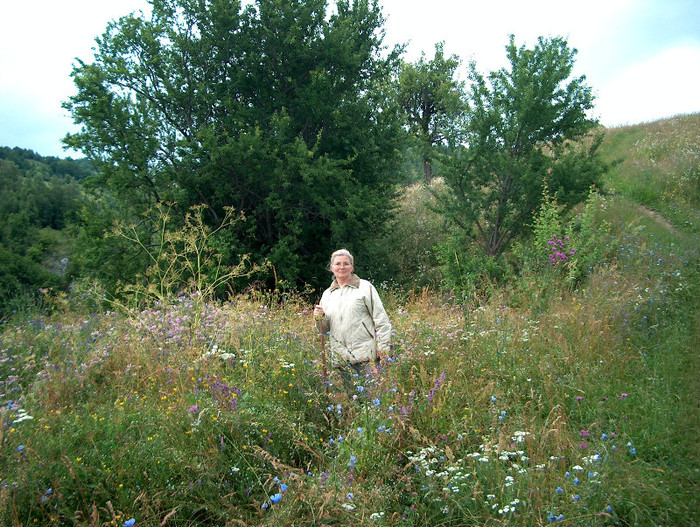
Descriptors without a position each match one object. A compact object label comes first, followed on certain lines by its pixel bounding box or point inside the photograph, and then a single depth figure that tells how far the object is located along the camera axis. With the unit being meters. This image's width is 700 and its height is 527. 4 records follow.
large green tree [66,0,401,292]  11.54
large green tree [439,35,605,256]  9.91
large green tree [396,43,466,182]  24.23
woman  4.30
